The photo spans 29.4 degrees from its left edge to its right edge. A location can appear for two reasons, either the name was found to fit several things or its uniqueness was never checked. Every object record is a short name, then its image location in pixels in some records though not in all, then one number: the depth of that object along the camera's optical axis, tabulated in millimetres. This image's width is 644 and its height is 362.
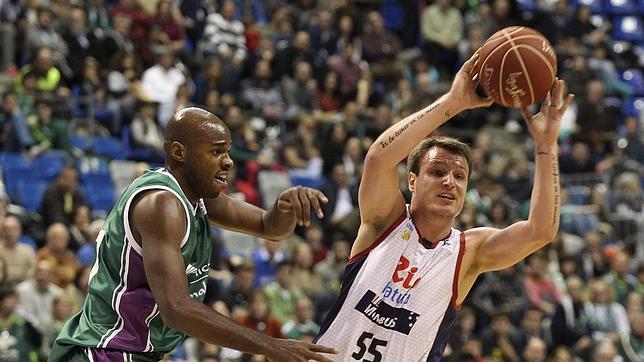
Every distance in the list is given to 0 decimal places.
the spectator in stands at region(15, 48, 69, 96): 14414
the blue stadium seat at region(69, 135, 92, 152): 14305
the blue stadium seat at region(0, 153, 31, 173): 13555
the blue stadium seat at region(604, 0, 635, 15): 22219
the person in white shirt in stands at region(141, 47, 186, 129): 15367
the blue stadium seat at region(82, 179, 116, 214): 13625
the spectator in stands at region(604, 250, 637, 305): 15234
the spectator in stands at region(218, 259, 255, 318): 12570
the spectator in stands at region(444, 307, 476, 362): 12531
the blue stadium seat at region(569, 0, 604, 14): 22188
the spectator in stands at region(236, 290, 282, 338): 12195
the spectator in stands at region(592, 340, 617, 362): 13453
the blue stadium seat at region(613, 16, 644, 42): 22031
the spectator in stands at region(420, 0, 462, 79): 19484
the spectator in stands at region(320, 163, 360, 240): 14594
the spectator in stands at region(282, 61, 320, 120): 16844
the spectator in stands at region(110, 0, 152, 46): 16203
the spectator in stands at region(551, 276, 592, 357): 14031
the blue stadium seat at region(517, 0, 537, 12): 21000
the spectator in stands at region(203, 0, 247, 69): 16969
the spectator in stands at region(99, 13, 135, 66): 15547
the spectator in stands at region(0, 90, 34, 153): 13695
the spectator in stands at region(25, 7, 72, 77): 14977
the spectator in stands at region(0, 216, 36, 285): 11578
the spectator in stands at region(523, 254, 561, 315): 14680
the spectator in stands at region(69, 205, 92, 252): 12414
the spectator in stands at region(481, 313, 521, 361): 13328
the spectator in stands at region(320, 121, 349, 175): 15859
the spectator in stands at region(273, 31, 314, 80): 17172
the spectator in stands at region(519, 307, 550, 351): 13664
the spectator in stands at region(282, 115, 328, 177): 15539
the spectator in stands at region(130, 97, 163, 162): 14570
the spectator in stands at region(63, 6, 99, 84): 15172
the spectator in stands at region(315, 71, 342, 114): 17203
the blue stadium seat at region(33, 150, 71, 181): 13642
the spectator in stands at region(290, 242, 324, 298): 13461
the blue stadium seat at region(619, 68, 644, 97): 20875
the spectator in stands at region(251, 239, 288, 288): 13664
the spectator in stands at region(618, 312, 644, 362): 13953
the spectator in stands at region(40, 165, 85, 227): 12664
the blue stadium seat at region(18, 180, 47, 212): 13398
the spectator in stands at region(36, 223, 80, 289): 11648
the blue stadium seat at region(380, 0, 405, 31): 20453
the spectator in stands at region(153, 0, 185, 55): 16625
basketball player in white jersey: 5988
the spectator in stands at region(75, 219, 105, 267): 12055
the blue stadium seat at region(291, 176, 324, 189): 15422
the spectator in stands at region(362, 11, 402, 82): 18562
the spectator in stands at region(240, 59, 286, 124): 16219
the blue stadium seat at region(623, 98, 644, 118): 20270
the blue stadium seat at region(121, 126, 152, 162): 14578
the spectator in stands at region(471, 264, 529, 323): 14117
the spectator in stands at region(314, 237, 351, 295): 13656
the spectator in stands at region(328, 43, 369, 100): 17625
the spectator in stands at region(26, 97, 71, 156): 13805
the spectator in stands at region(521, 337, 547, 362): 13281
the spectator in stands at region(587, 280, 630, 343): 14586
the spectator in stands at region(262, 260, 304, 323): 12844
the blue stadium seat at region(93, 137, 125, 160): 14461
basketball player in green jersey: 5066
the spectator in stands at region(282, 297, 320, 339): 12359
